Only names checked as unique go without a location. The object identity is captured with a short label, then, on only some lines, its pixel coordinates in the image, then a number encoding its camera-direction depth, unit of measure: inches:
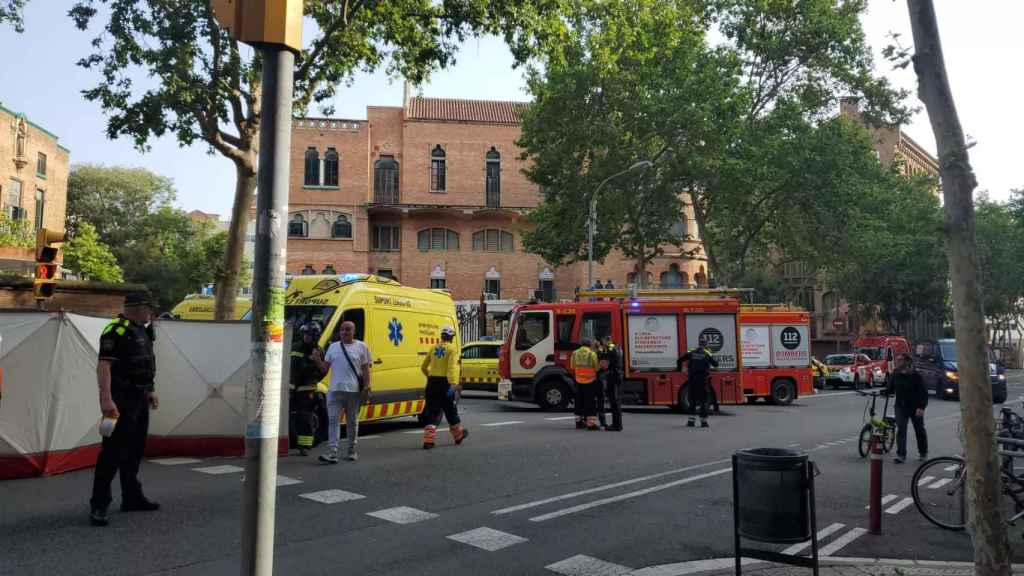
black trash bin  193.6
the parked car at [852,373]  1270.9
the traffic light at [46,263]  466.6
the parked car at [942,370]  974.5
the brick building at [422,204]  1614.2
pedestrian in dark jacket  425.1
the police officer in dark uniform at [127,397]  244.2
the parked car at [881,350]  1300.4
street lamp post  1049.3
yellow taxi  877.8
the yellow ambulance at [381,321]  456.8
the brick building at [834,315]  2225.6
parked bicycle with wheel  260.1
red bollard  253.2
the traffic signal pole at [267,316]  119.6
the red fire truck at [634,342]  716.0
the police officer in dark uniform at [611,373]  543.2
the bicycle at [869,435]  425.7
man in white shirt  372.2
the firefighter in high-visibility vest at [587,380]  542.0
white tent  316.5
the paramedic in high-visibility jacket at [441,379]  430.3
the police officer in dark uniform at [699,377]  569.0
